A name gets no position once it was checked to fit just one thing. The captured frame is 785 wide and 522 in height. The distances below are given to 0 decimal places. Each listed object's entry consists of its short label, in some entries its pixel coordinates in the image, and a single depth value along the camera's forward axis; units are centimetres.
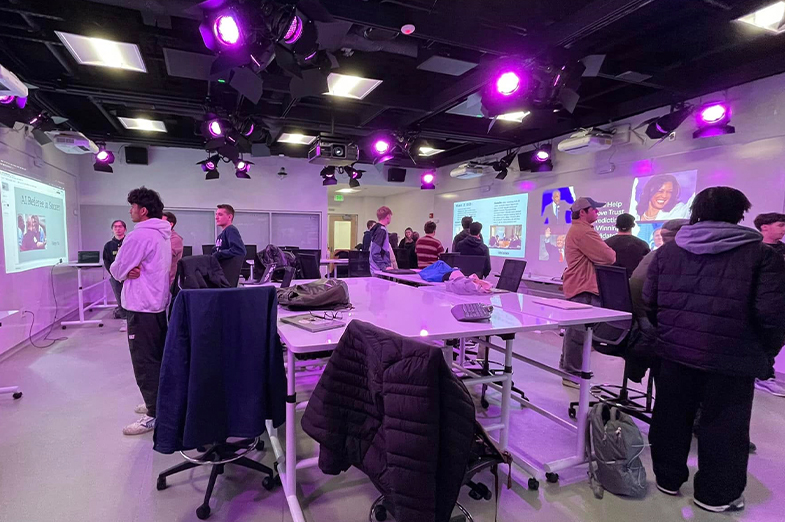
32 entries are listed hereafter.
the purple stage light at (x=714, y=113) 399
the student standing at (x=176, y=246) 338
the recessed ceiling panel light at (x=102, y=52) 321
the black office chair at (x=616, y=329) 257
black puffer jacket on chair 123
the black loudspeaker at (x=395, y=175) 939
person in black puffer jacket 184
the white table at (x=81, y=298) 541
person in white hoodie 246
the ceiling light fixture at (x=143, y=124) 588
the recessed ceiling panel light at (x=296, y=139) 660
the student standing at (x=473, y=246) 576
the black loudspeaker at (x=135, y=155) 718
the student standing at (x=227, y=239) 412
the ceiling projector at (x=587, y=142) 496
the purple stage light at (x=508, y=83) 336
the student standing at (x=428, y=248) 578
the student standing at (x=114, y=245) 537
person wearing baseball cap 314
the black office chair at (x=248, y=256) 725
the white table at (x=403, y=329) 166
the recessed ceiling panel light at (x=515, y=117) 494
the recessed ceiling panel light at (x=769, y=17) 274
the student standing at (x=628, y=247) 375
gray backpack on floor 210
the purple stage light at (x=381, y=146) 588
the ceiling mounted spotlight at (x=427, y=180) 868
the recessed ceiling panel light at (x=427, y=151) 773
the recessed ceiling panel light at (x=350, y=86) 401
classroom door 1253
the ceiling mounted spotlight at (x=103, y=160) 646
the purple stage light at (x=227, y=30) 248
